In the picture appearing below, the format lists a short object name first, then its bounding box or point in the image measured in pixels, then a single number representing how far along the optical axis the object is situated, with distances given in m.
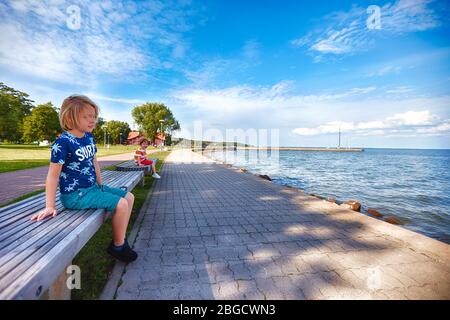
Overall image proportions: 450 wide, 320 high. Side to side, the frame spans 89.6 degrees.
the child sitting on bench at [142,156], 9.05
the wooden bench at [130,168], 7.53
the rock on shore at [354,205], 7.09
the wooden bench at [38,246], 1.37
